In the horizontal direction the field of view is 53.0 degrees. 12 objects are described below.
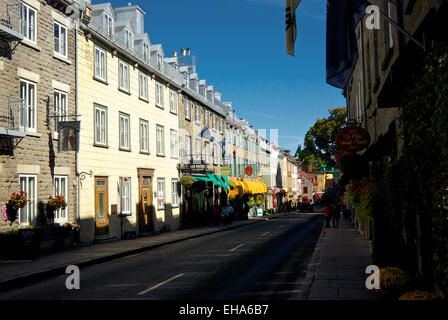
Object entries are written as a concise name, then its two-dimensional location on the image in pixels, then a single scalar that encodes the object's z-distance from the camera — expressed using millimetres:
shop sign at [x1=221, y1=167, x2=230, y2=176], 40225
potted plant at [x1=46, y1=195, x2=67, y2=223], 17219
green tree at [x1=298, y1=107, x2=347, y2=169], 56156
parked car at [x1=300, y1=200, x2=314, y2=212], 68938
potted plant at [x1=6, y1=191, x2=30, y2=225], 15039
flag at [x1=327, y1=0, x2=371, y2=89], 9148
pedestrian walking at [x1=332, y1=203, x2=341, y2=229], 29969
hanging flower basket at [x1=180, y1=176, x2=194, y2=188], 31672
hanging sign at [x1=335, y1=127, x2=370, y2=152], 14453
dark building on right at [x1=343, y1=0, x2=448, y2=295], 5008
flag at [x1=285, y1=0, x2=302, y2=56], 8672
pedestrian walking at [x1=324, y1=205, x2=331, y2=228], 30434
